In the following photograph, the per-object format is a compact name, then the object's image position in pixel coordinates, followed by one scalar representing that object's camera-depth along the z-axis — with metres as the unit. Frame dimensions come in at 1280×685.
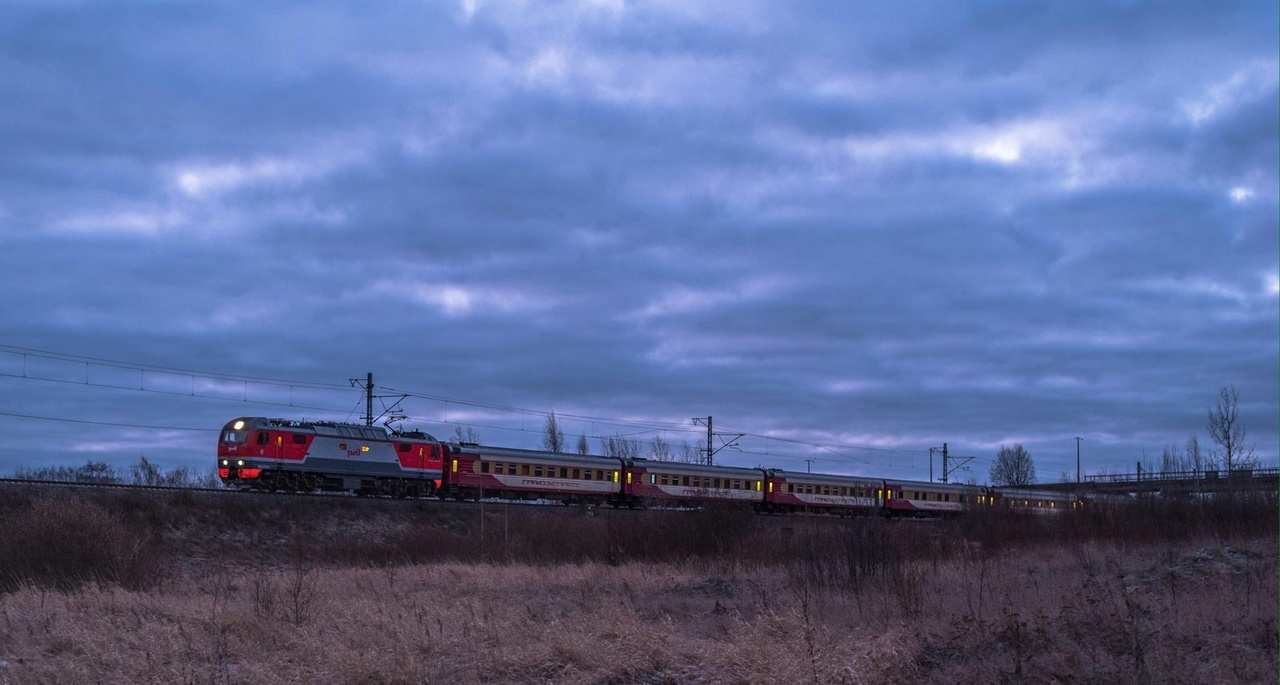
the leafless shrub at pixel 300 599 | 16.89
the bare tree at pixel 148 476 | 50.99
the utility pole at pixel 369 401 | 62.75
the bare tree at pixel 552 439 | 91.81
